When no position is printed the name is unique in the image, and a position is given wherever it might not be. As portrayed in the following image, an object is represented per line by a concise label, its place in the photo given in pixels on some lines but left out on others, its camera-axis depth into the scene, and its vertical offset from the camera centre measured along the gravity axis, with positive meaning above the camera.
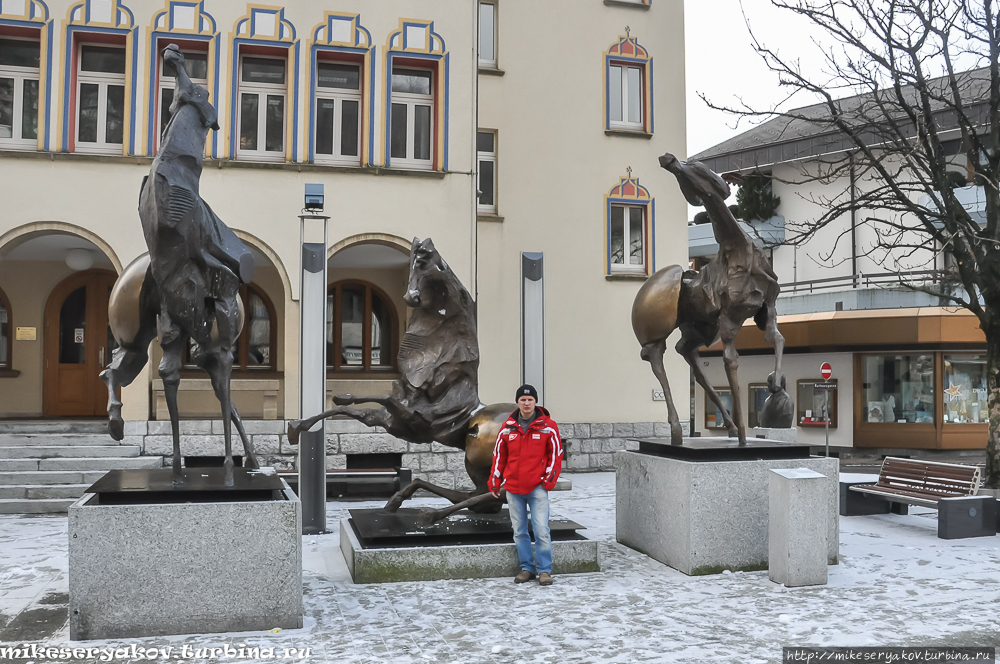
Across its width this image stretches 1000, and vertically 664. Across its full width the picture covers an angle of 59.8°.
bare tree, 11.73 +3.23
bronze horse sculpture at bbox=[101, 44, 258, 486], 6.04 +0.74
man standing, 7.02 -0.85
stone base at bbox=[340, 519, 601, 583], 7.11 -1.62
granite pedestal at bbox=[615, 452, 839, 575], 7.61 -1.31
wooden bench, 9.51 -1.49
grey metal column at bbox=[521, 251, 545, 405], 12.72 +0.67
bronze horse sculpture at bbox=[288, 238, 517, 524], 7.76 -0.20
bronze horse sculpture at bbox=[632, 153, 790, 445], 8.16 +0.70
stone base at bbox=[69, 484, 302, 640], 5.50 -1.30
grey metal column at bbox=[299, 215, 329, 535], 9.64 -0.12
